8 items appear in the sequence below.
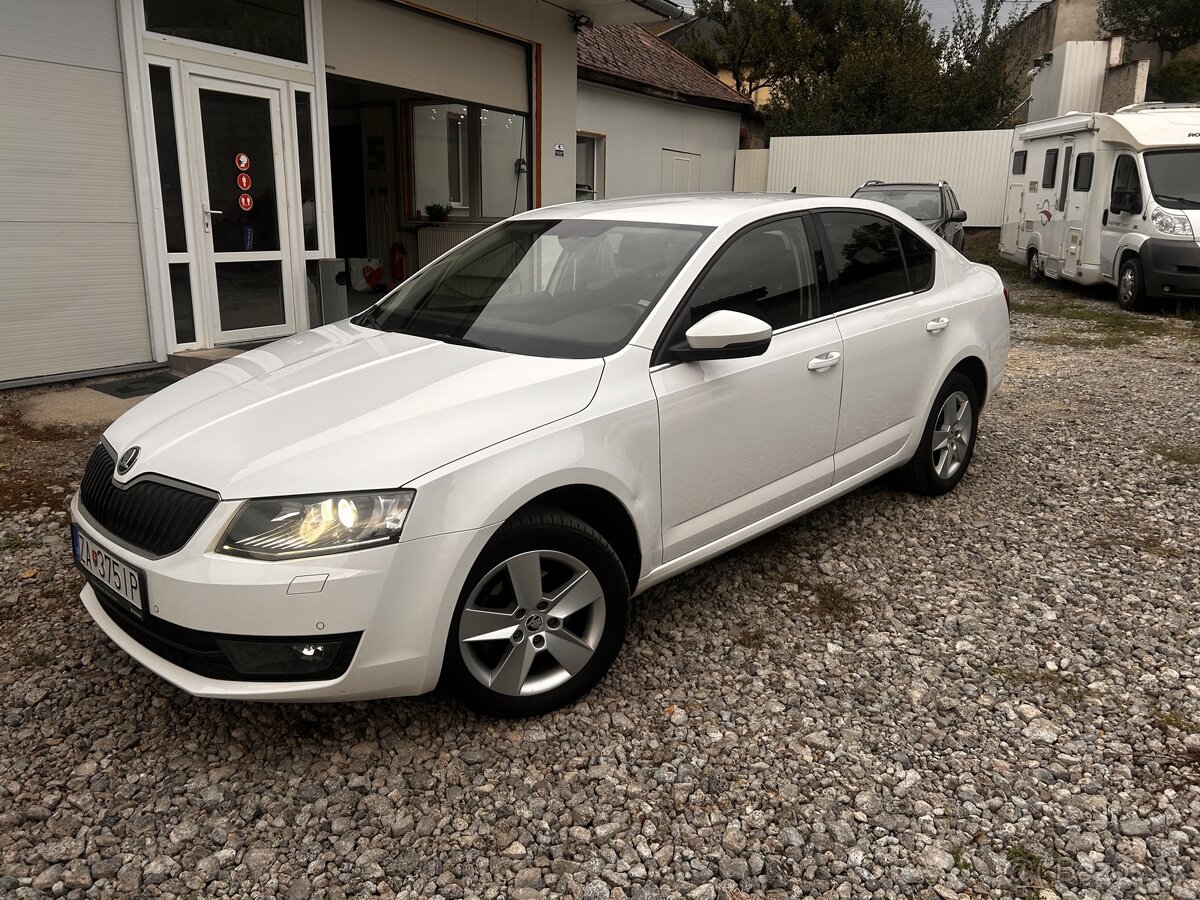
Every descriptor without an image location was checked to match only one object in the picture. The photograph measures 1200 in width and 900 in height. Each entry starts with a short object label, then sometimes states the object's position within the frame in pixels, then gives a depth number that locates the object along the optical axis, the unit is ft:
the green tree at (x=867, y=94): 85.92
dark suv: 47.83
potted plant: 44.09
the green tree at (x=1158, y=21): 92.84
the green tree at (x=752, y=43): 110.32
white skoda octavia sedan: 8.59
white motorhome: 37.50
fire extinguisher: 44.55
